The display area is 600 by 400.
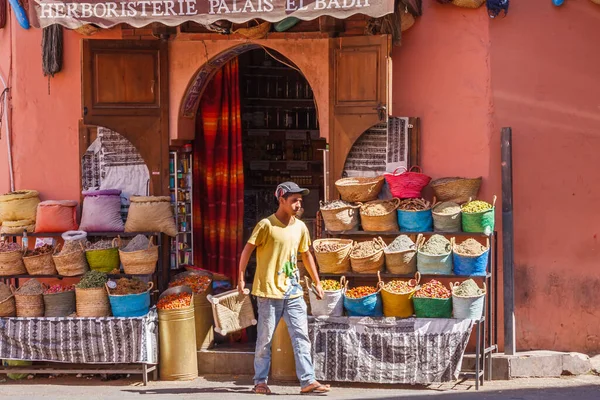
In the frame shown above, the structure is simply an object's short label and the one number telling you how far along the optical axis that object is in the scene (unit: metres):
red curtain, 11.74
